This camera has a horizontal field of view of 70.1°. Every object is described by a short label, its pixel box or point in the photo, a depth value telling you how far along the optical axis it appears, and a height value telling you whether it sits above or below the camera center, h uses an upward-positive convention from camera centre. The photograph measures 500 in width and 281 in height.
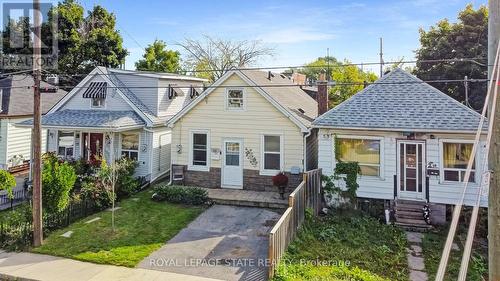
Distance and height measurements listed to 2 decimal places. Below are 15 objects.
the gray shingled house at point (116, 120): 17.89 +1.21
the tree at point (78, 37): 32.31 +9.95
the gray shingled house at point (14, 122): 20.03 +1.23
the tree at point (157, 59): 35.00 +8.57
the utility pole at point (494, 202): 4.31 -0.71
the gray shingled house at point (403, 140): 12.91 +0.18
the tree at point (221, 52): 39.09 +10.22
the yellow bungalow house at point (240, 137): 15.66 +0.34
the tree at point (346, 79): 32.47 +6.18
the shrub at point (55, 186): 11.24 -1.36
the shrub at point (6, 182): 13.18 -1.41
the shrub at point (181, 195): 14.78 -2.12
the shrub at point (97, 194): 13.72 -1.94
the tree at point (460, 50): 24.45 +6.88
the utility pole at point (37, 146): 10.28 -0.06
